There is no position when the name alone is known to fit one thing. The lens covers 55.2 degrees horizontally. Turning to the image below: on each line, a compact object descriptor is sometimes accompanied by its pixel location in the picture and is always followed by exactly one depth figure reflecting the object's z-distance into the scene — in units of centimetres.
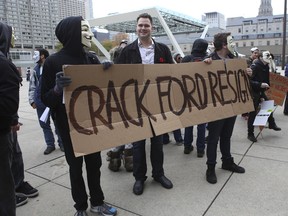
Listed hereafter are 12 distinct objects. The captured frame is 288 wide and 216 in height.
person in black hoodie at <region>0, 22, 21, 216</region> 190
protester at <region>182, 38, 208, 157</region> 446
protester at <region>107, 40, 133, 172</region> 392
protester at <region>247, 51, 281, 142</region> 520
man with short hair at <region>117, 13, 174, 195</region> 324
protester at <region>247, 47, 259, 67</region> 652
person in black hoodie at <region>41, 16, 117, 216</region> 244
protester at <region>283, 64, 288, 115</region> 748
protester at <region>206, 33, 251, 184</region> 354
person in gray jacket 484
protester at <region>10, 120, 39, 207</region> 315
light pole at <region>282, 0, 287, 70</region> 2044
